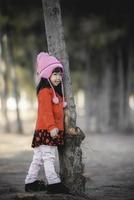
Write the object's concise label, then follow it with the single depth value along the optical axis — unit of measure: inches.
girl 298.8
